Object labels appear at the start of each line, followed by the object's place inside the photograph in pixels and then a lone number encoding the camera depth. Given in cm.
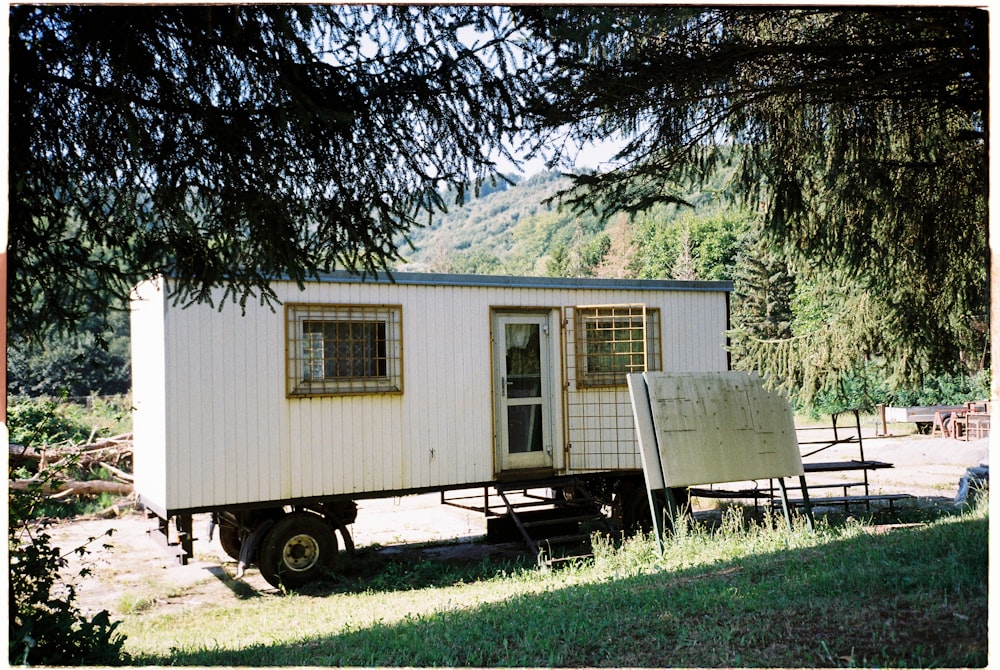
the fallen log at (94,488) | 1052
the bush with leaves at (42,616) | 328
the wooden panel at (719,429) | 700
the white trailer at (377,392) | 653
